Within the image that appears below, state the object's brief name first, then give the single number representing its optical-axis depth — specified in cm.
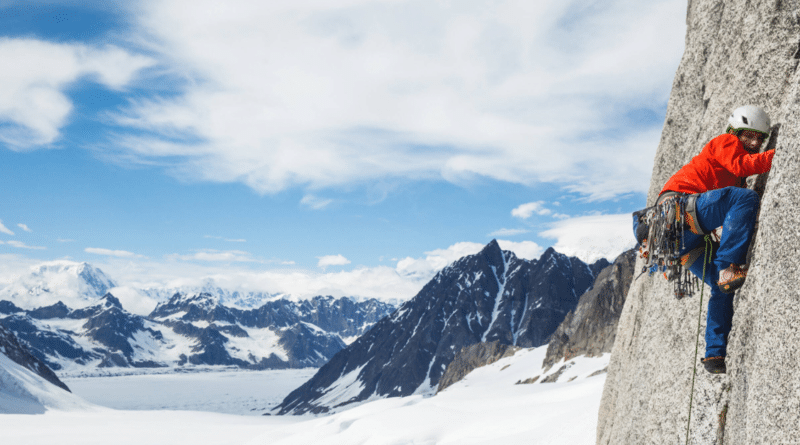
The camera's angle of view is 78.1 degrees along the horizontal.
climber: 538
